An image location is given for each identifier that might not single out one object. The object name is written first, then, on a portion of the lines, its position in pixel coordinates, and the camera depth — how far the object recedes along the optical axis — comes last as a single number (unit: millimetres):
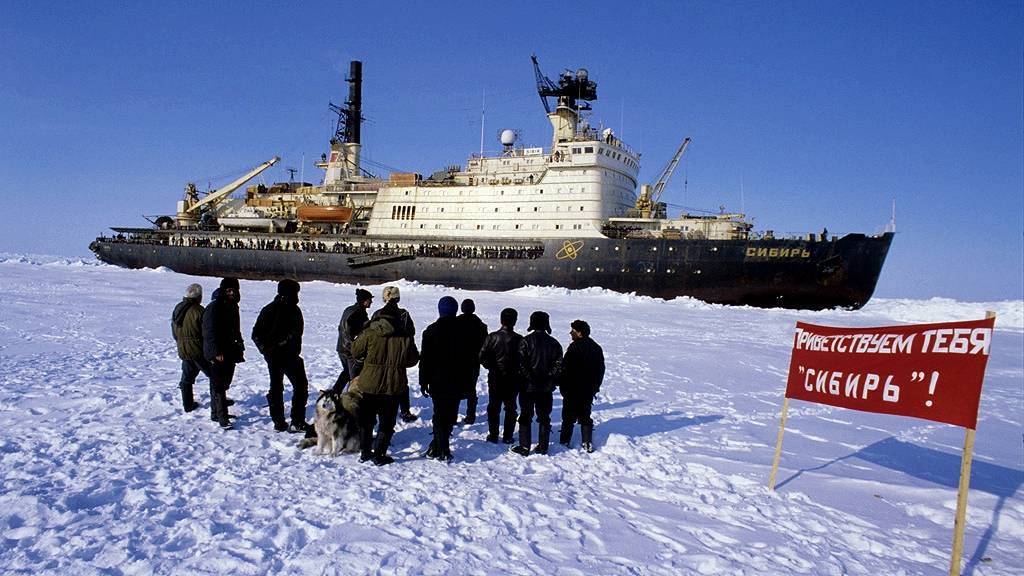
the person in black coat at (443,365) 4383
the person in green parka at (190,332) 5016
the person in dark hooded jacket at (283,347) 4641
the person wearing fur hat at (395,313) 4211
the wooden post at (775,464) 4137
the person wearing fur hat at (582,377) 4801
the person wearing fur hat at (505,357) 4770
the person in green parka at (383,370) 4172
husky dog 4375
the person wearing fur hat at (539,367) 4645
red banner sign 2936
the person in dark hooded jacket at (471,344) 4500
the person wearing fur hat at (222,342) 4832
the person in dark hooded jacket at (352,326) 5105
